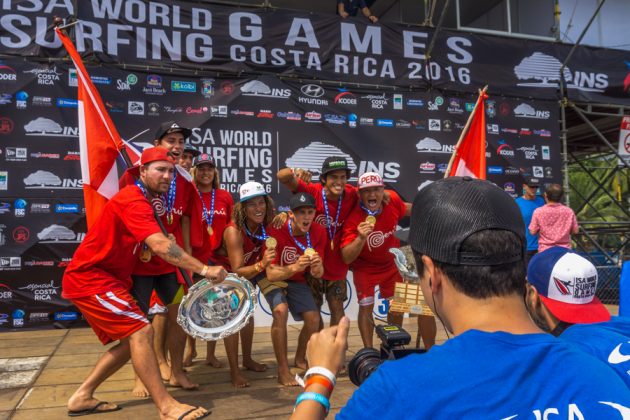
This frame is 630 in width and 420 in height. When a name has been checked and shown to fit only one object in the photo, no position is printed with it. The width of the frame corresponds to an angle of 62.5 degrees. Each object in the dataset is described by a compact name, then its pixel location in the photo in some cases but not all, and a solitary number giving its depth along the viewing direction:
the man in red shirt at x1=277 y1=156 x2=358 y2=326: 5.11
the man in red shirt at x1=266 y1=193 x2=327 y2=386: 4.46
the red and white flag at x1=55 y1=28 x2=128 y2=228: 4.61
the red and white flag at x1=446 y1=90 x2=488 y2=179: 6.00
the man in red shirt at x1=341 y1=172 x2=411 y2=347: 4.98
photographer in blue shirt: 1.01
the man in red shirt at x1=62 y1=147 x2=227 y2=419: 3.48
